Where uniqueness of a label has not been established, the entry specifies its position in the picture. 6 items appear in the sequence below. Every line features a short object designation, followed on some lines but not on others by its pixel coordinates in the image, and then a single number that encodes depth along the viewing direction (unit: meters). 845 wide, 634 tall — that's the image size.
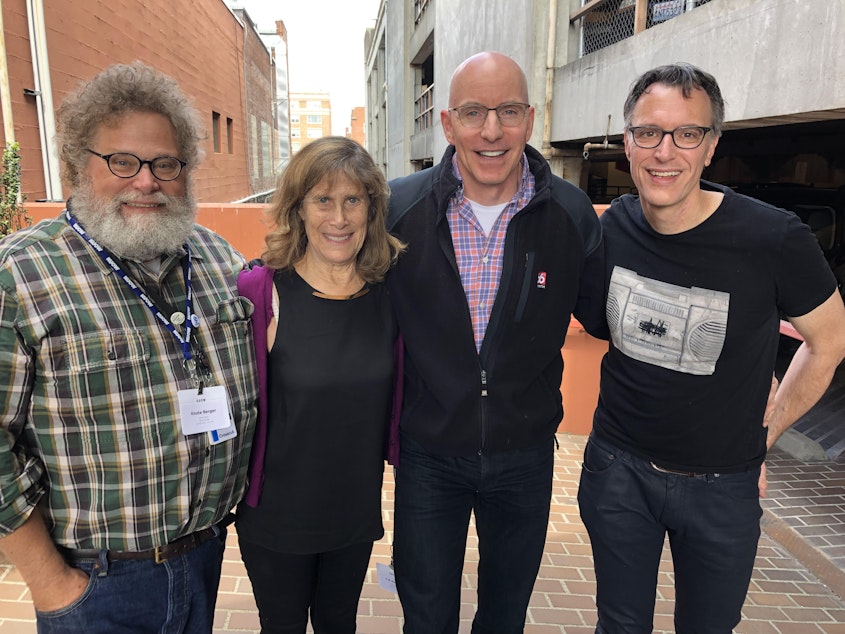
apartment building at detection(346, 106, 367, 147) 80.94
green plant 4.00
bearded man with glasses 1.46
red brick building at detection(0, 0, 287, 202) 6.73
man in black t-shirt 1.87
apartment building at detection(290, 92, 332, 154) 99.75
